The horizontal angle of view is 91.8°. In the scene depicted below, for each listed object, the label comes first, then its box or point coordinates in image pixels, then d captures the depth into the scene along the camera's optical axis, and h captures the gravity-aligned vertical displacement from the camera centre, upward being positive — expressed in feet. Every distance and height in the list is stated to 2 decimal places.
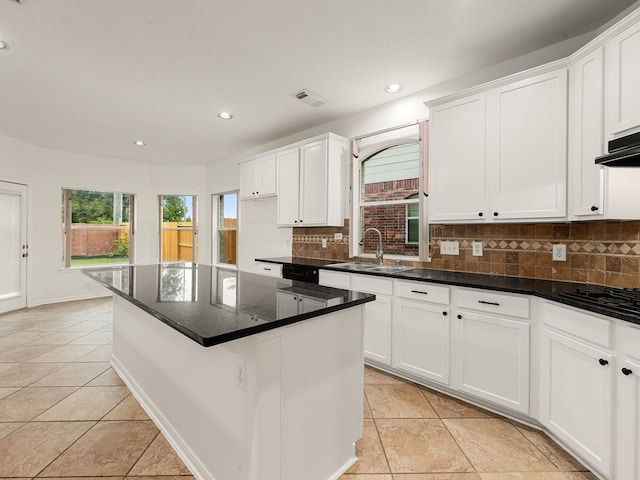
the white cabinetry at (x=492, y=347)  6.56 -2.42
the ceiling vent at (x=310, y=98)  10.48 +4.92
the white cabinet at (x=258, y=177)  14.24 +2.92
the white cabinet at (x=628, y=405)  4.47 -2.43
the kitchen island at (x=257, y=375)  4.06 -2.15
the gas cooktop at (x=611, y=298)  4.78 -1.01
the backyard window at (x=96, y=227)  18.53 +0.58
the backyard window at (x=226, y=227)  19.20 +0.66
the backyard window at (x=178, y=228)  21.18 +0.63
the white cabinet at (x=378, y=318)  8.85 -2.33
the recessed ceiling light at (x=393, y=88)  9.89 +4.90
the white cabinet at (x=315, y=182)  11.86 +2.26
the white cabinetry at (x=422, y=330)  7.72 -2.39
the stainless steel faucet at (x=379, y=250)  10.71 -0.40
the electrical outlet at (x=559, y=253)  7.43 -0.32
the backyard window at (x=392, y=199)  10.73 +1.45
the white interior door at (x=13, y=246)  15.35 -0.52
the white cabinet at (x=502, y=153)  6.88 +2.14
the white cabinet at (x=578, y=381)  4.94 -2.50
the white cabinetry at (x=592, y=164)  5.93 +1.55
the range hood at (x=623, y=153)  5.11 +1.49
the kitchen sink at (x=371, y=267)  9.79 -0.96
